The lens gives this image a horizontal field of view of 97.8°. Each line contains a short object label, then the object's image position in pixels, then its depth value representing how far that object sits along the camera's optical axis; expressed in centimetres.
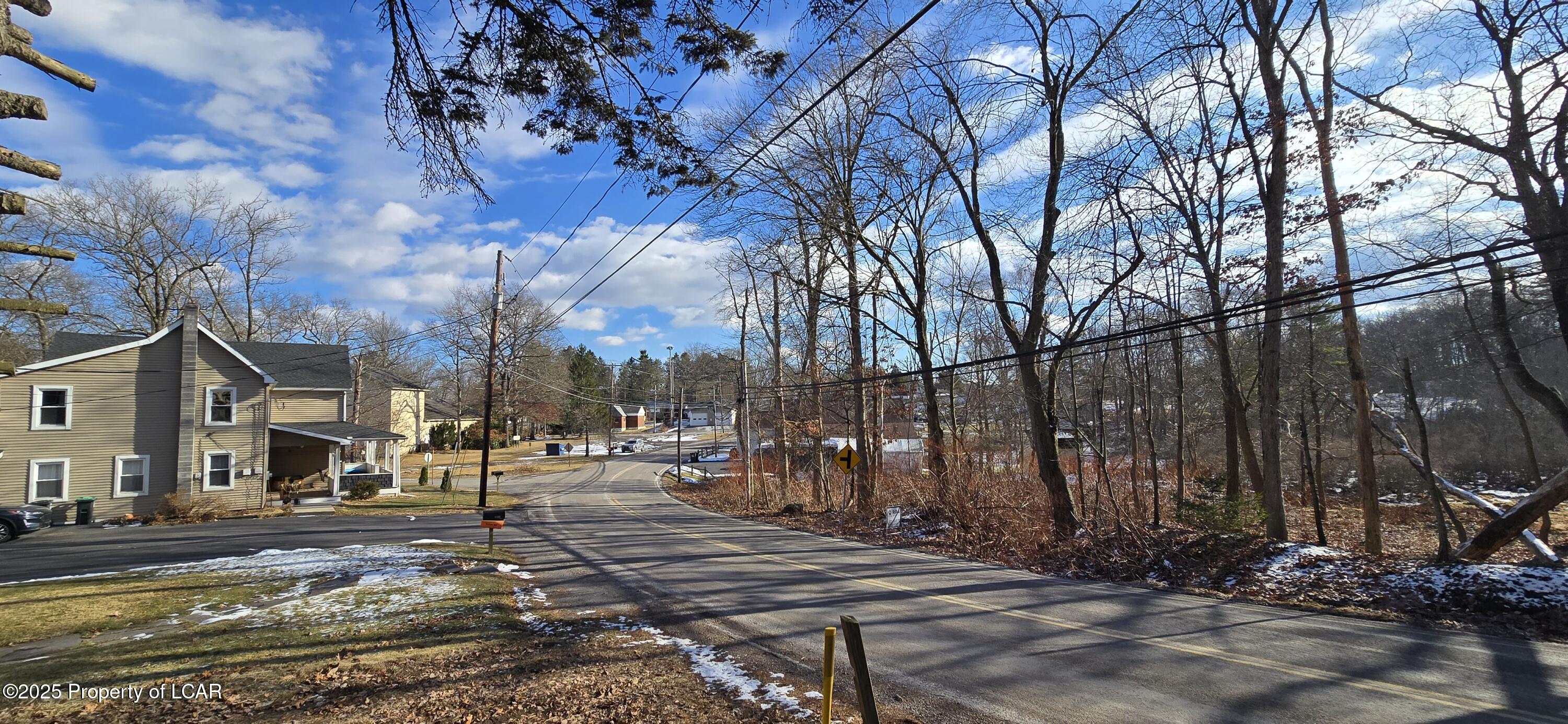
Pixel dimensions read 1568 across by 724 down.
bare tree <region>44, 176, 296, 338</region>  3838
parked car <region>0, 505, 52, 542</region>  1998
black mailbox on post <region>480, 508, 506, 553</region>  1405
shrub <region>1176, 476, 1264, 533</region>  1312
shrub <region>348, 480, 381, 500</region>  3065
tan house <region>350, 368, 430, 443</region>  5500
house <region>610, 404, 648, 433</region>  10459
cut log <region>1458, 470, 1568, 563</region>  974
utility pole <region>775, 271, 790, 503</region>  3002
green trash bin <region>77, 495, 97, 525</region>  2361
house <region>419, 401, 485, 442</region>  7062
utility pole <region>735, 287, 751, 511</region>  2791
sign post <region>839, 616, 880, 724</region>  375
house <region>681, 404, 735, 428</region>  11706
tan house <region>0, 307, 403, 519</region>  2431
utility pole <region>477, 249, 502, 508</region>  2542
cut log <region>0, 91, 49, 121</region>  473
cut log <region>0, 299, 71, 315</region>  509
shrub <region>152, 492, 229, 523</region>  2433
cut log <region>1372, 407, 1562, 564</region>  1016
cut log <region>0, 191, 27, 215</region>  487
